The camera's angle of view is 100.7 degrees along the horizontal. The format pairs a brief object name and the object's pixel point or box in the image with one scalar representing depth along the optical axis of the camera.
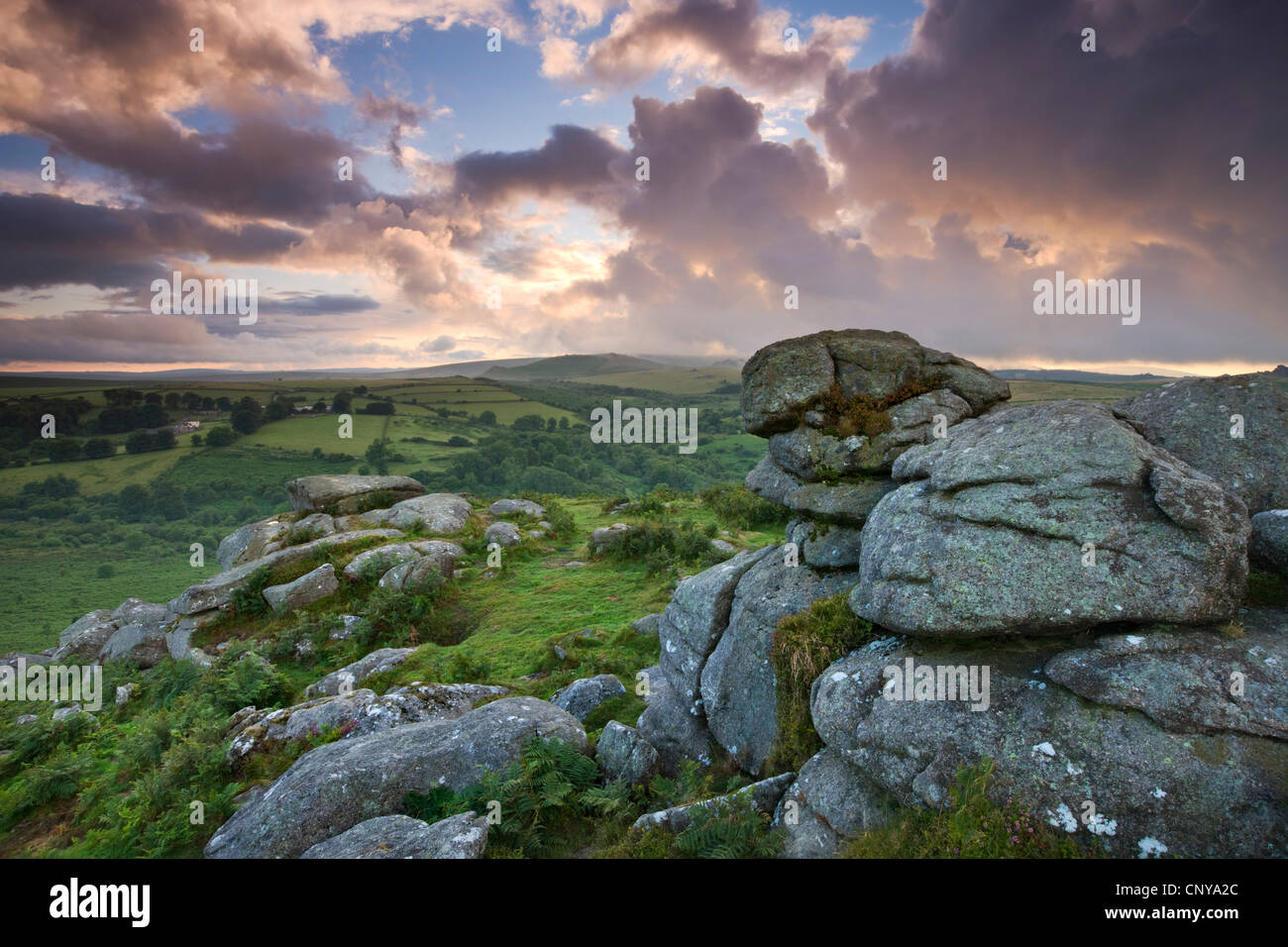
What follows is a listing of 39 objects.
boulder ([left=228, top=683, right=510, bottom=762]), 11.31
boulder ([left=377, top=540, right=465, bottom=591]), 20.72
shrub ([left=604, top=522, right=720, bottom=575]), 22.80
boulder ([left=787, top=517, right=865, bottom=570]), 11.01
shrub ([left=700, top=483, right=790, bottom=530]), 29.17
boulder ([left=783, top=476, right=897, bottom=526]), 11.08
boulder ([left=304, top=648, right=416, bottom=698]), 14.28
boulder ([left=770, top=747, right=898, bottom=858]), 6.91
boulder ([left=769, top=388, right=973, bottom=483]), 11.47
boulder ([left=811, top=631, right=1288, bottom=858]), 5.54
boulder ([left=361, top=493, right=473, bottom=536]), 27.16
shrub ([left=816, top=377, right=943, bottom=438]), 11.83
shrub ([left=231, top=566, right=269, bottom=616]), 20.50
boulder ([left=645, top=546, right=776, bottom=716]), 11.90
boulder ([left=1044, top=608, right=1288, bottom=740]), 5.97
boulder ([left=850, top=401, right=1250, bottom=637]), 6.81
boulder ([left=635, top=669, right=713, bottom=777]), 10.80
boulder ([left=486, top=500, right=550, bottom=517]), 31.82
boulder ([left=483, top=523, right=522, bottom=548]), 26.77
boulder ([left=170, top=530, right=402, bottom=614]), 20.55
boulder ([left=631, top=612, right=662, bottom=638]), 16.78
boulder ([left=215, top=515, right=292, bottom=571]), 26.12
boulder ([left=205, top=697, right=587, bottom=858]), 8.09
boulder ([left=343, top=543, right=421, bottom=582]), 21.25
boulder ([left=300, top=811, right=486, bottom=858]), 6.92
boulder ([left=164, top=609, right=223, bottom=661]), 19.31
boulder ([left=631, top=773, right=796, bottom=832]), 7.55
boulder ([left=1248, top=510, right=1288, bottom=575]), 7.66
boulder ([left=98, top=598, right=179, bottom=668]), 20.42
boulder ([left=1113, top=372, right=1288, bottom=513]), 8.43
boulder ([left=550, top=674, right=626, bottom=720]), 12.86
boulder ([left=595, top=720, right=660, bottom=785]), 9.66
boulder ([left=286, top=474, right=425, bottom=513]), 29.09
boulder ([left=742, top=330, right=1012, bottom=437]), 12.51
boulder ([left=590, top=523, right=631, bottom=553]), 25.48
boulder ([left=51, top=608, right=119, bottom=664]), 22.53
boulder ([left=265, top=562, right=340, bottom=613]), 20.00
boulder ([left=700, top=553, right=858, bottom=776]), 9.94
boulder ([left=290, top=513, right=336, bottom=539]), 25.39
